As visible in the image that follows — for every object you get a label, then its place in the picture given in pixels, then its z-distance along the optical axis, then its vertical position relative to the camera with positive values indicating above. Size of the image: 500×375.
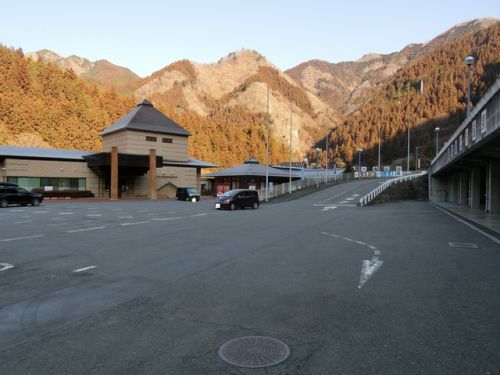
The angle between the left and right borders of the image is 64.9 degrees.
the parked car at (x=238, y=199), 29.61 -1.21
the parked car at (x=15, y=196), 29.61 -0.99
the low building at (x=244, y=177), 59.34 +1.10
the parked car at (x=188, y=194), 46.34 -1.23
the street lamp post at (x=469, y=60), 22.08 +7.05
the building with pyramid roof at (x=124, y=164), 44.84 +2.50
